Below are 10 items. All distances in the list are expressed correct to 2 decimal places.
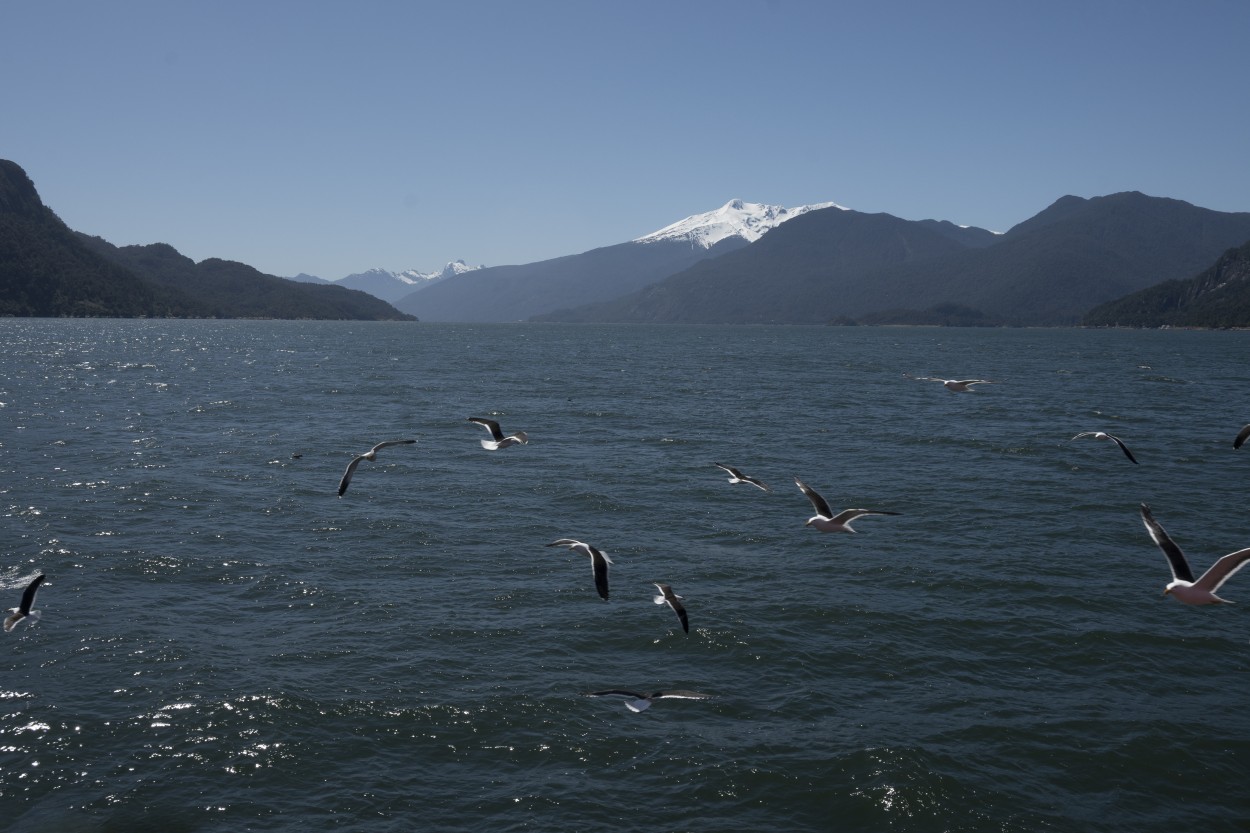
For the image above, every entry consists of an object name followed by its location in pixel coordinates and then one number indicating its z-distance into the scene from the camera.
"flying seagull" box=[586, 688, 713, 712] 12.50
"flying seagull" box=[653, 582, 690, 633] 13.17
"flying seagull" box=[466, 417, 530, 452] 22.91
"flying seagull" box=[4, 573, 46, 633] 14.72
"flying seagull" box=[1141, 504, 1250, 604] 13.28
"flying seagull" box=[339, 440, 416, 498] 18.39
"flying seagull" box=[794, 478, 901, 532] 17.39
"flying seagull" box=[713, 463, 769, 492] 19.44
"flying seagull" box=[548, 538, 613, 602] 13.18
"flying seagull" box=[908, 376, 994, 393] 25.47
